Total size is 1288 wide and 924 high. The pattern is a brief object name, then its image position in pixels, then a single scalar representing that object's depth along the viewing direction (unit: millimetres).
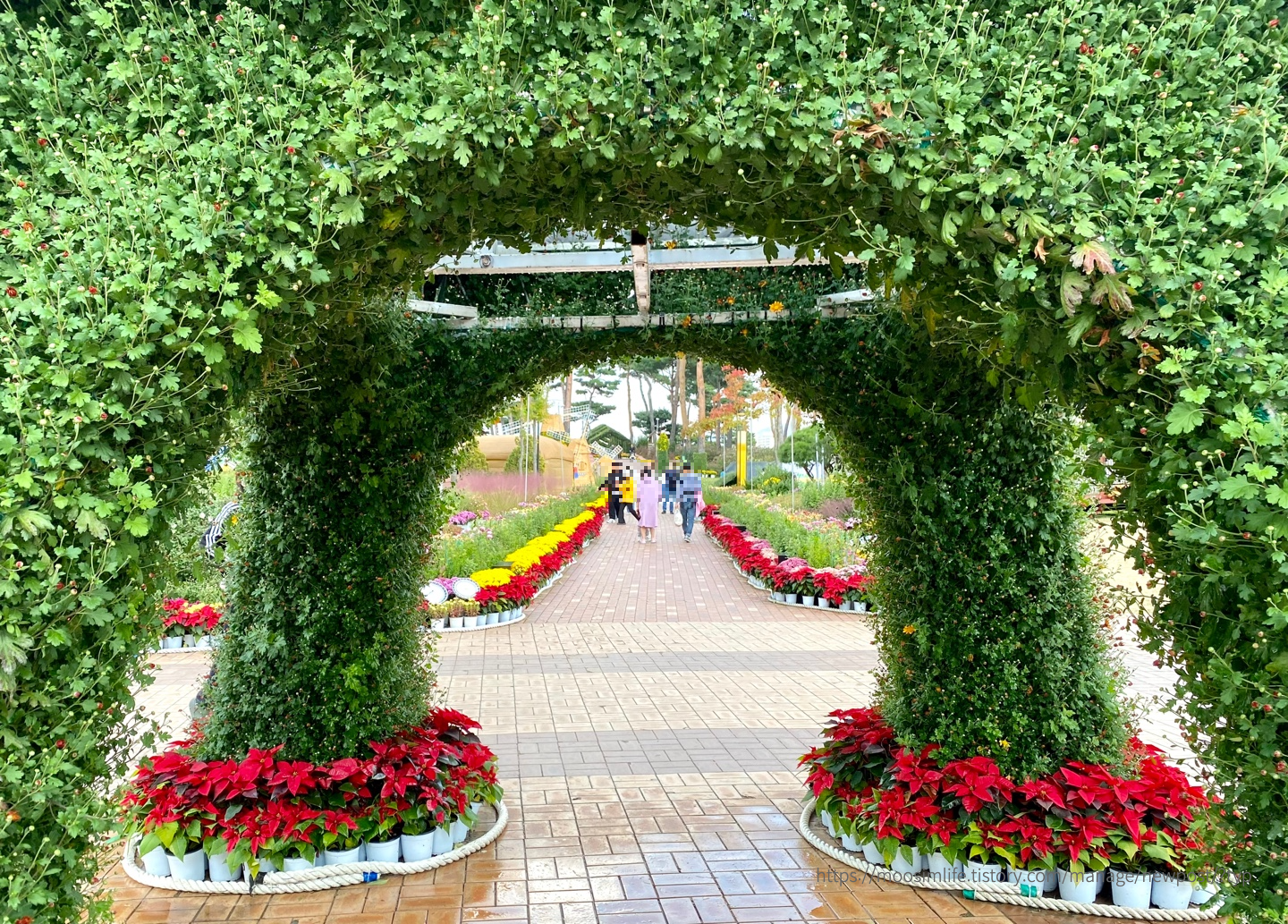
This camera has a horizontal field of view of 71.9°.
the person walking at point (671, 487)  28719
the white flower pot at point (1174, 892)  3625
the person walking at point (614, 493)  26312
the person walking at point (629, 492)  26797
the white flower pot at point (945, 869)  3830
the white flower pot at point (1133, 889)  3639
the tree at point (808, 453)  26275
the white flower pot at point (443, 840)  4129
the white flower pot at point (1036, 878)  3721
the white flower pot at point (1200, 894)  3633
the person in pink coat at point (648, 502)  19141
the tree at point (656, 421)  65869
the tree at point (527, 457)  21688
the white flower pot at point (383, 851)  4000
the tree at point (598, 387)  57428
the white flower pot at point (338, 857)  3928
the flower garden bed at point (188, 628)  9133
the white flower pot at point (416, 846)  4047
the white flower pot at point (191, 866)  3840
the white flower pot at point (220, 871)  3828
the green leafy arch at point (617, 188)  2043
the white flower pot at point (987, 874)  3779
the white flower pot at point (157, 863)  3889
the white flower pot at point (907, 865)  3924
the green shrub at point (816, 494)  19891
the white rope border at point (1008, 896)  3613
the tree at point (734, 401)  31156
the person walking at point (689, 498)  20203
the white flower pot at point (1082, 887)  3664
